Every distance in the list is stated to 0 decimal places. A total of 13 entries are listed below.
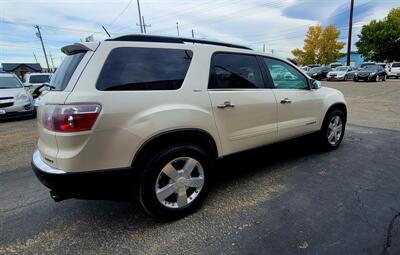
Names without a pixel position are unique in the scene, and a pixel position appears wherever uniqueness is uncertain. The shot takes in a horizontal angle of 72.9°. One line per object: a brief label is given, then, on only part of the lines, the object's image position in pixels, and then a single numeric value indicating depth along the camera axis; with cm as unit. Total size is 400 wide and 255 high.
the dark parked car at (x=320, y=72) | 2979
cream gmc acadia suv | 228
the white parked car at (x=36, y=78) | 1449
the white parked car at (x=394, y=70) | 2812
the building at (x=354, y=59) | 6476
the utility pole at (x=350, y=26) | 3106
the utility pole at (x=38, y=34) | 4766
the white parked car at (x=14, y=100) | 857
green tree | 4253
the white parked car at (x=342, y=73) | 2649
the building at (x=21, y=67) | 6712
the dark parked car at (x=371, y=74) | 2389
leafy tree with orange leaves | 5016
